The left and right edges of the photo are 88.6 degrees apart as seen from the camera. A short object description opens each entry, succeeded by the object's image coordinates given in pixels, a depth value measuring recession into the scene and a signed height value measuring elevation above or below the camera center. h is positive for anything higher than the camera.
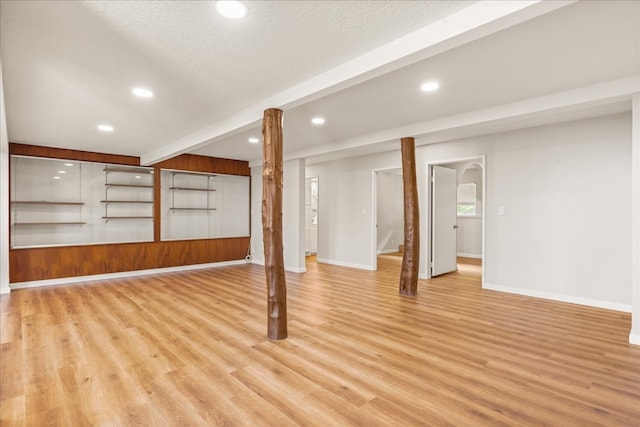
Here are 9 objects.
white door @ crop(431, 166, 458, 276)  5.98 -0.14
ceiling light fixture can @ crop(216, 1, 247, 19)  1.86 +1.21
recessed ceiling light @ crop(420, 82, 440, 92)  3.09 +1.23
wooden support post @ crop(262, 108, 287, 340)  3.21 -0.10
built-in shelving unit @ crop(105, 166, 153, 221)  6.46 +0.58
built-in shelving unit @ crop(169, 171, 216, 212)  7.20 +0.60
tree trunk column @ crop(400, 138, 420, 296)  4.77 -0.17
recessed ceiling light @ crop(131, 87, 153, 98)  3.21 +1.25
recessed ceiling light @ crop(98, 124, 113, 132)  4.54 +1.26
